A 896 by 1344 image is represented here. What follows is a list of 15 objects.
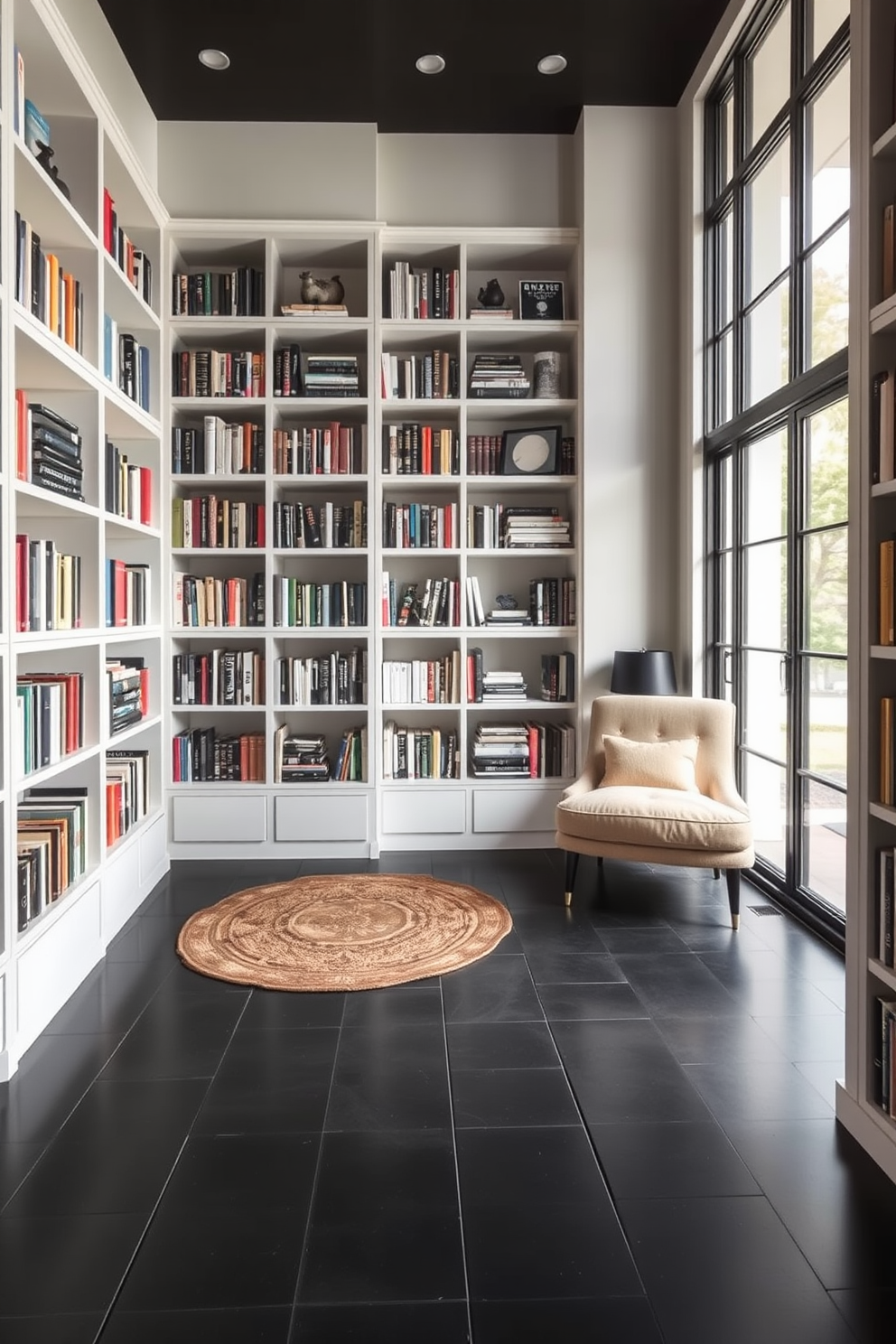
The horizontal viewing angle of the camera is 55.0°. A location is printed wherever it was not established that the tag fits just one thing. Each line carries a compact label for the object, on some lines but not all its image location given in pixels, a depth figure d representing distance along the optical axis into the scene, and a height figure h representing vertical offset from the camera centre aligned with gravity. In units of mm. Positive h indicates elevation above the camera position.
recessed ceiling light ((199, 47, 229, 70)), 3671 +2578
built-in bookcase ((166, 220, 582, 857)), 4152 +771
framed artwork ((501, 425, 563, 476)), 4367 +1046
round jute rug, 2834 -1020
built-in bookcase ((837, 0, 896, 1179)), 1849 +161
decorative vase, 4324 +1418
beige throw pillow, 3615 -459
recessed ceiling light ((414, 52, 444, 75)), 3748 +2599
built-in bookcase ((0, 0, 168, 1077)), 2291 +477
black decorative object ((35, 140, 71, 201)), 2695 +1589
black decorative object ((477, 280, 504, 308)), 4297 +1808
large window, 3025 +916
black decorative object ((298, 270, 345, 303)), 4191 +1793
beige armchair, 3189 -556
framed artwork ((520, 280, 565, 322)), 4316 +1780
